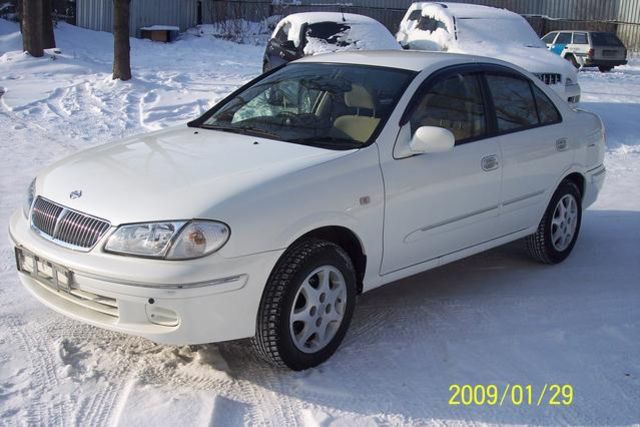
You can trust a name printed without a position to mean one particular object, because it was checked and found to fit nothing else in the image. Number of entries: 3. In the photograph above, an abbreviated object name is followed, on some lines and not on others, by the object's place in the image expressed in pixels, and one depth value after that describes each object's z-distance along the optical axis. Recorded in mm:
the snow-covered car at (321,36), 12734
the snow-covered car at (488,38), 11938
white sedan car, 3807
